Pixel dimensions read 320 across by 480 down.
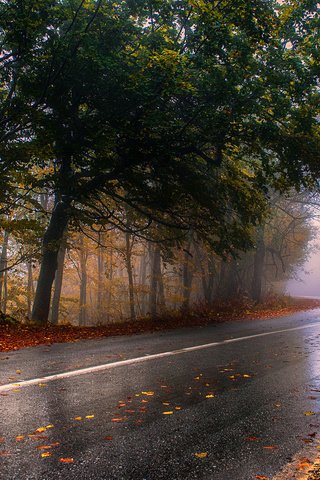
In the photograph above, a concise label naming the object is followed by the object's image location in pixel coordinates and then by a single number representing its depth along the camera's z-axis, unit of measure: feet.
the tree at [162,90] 32.27
